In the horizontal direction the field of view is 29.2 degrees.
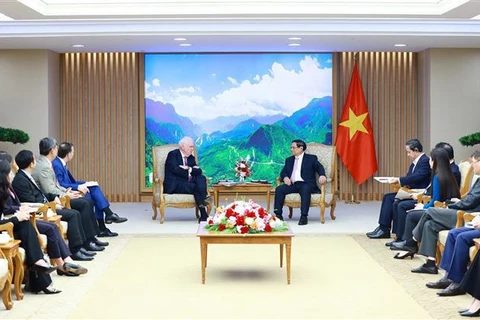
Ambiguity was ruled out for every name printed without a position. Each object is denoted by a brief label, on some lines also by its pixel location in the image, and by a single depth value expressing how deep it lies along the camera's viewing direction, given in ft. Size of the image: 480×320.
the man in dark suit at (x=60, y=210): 32.83
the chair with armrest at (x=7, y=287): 25.49
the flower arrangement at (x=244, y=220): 30.48
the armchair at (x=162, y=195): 47.47
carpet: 26.11
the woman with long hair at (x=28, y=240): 28.05
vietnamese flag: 58.75
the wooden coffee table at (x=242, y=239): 30.25
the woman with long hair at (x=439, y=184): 34.35
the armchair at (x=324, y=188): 47.73
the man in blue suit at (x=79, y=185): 40.93
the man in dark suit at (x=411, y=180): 40.78
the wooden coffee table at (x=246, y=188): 48.83
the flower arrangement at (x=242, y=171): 50.39
